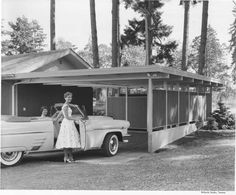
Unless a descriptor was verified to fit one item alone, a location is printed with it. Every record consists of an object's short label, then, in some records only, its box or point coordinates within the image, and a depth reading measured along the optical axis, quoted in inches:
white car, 284.5
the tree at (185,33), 618.2
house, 513.7
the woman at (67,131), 309.1
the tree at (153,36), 864.3
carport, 394.6
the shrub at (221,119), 578.6
